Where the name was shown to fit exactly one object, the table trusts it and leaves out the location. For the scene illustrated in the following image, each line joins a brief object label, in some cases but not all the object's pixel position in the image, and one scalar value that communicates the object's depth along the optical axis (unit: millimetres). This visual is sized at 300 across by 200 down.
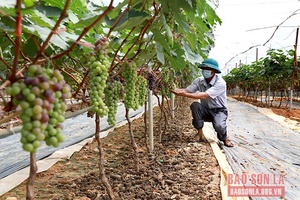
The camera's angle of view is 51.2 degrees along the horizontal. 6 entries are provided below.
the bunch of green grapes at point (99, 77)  1286
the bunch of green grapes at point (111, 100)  1755
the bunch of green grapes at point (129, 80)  1962
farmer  4309
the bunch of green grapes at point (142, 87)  2450
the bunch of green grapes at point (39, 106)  669
